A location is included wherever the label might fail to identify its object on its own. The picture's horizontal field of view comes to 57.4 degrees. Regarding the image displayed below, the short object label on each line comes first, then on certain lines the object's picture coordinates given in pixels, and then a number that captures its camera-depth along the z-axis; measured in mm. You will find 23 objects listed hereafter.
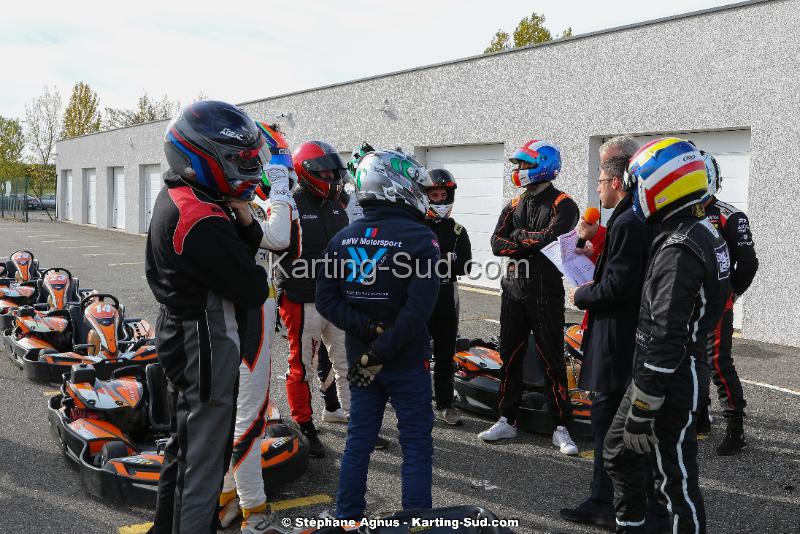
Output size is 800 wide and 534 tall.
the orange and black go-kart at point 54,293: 8438
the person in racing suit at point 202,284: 2773
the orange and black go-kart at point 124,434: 4035
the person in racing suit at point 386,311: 3387
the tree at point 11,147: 54625
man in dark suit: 3645
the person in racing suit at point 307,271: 4934
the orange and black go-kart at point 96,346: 6399
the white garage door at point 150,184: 28016
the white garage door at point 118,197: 30984
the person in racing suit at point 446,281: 5438
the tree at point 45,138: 57688
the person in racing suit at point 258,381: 3648
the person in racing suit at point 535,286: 5105
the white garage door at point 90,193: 34562
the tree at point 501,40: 33444
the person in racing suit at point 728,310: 5074
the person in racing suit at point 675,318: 3010
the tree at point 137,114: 56781
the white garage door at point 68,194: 37688
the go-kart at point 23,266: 10262
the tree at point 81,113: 56125
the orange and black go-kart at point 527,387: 5395
